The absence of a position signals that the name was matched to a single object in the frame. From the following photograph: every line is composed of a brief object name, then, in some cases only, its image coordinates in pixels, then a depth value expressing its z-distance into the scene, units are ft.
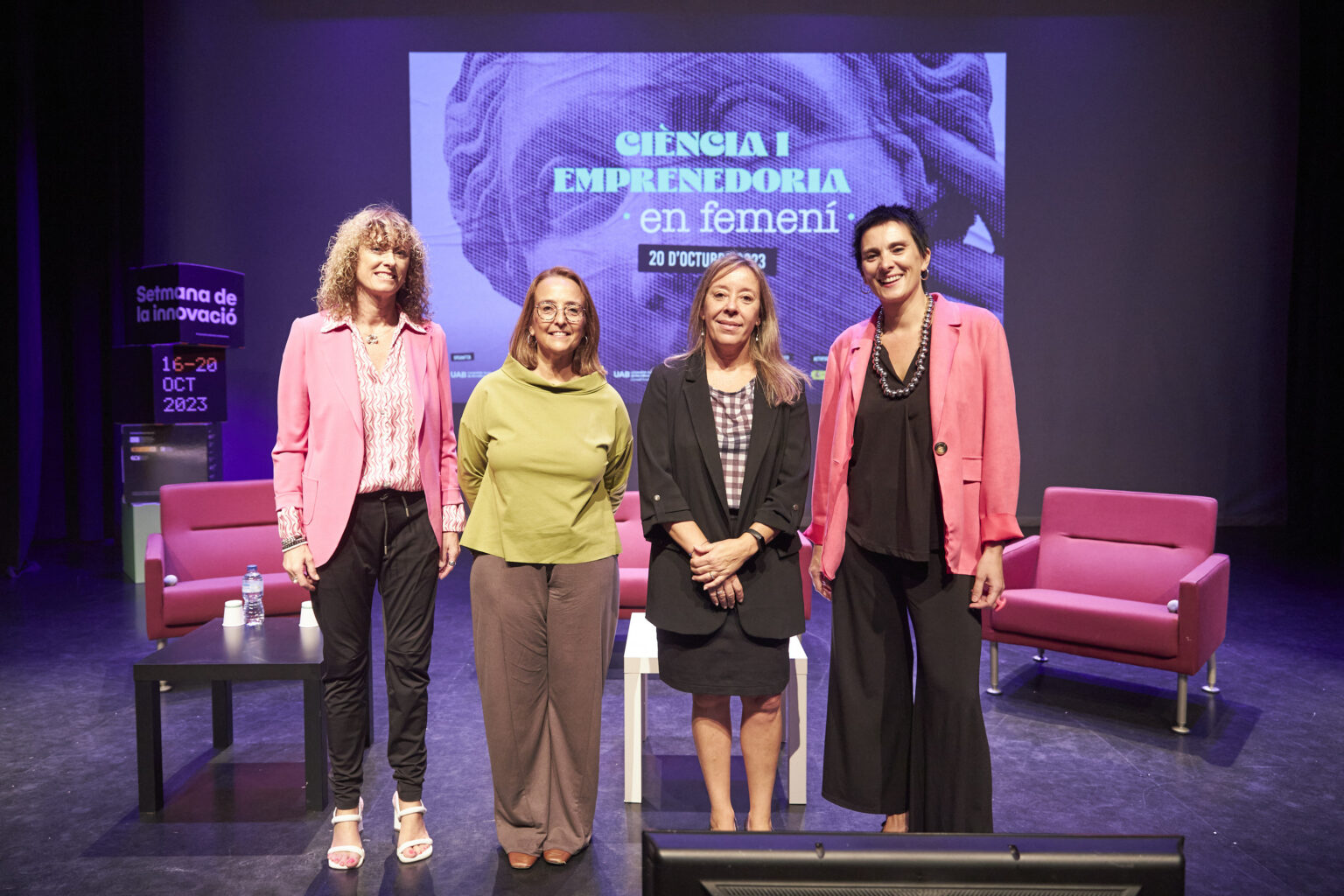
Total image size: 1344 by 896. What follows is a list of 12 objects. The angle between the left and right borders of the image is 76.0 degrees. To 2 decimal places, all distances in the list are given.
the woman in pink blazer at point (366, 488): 7.17
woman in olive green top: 7.14
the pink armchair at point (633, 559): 12.80
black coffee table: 8.40
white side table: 8.64
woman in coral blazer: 6.56
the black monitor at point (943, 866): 2.72
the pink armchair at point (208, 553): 11.93
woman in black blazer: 6.92
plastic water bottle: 10.27
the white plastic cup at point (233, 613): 9.80
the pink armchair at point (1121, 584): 10.75
